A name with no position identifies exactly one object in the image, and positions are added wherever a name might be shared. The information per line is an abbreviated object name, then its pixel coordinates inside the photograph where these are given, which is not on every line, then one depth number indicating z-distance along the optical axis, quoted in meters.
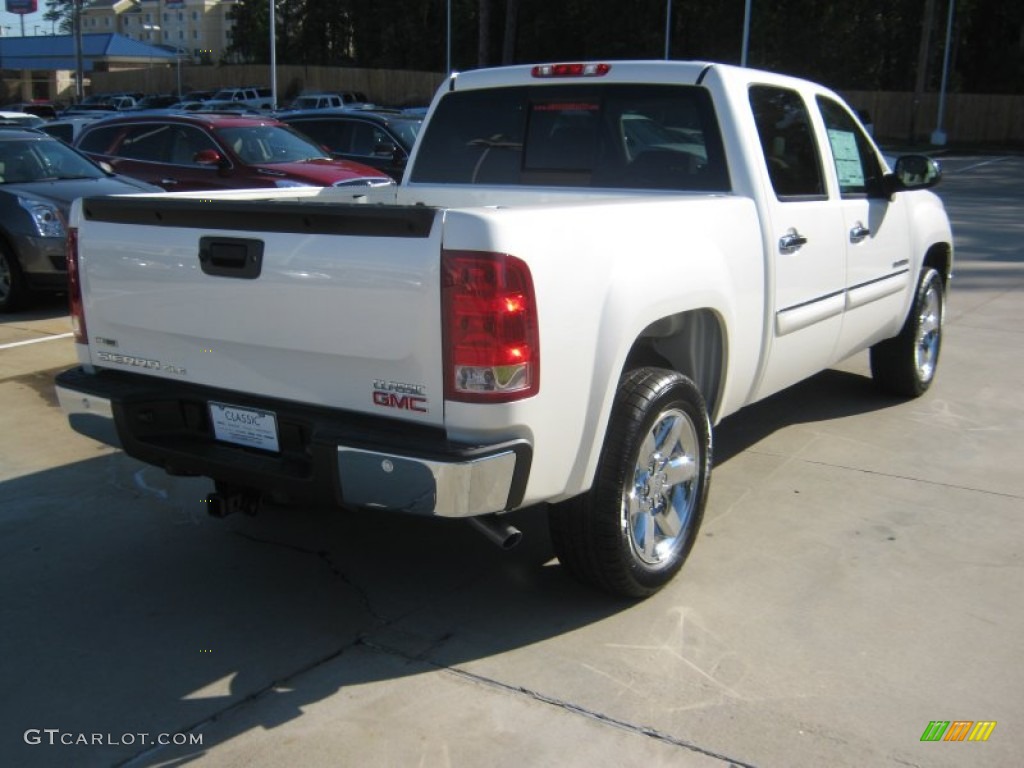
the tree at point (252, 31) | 82.19
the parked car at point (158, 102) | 42.93
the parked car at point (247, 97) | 46.19
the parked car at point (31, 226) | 9.20
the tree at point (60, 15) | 111.41
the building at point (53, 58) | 75.62
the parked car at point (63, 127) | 16.85
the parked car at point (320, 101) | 40.12
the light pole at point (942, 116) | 42.88
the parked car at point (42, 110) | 40.25
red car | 11.77
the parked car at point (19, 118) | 22.81
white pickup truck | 3.06
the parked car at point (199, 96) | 47.05
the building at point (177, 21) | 141.75
